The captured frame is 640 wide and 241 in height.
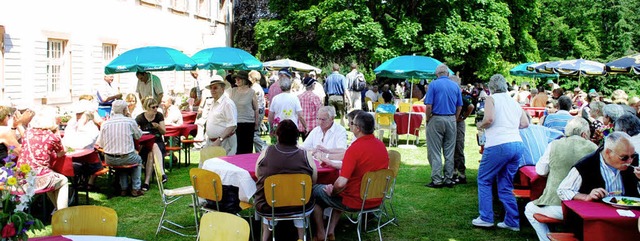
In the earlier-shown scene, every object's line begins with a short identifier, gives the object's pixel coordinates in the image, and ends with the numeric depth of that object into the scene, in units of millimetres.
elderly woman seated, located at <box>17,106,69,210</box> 7312
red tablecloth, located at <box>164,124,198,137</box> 11703
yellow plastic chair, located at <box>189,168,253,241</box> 6457
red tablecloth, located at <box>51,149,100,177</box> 7945
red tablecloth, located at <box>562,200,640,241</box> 4945
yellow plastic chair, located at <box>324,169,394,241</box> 6492
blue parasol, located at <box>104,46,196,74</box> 11797
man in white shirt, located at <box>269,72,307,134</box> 10711
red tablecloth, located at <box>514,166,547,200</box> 6953
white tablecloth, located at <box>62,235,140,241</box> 4297
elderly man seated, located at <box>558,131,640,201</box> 5500
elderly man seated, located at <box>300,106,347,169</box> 7738
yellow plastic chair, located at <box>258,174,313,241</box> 6074
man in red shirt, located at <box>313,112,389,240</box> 6602
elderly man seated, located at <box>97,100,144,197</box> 9102
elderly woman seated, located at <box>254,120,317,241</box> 6242
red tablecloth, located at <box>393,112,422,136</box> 16125
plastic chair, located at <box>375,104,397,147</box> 15789
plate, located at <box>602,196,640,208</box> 5188
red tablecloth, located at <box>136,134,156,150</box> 9883
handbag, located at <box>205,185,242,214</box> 6953
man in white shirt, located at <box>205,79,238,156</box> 9062
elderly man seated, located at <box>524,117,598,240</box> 6145
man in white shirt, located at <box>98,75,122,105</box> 14134
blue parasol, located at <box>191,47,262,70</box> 14117
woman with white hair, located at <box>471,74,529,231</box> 7566
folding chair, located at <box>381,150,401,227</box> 7762
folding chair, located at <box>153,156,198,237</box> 7375
